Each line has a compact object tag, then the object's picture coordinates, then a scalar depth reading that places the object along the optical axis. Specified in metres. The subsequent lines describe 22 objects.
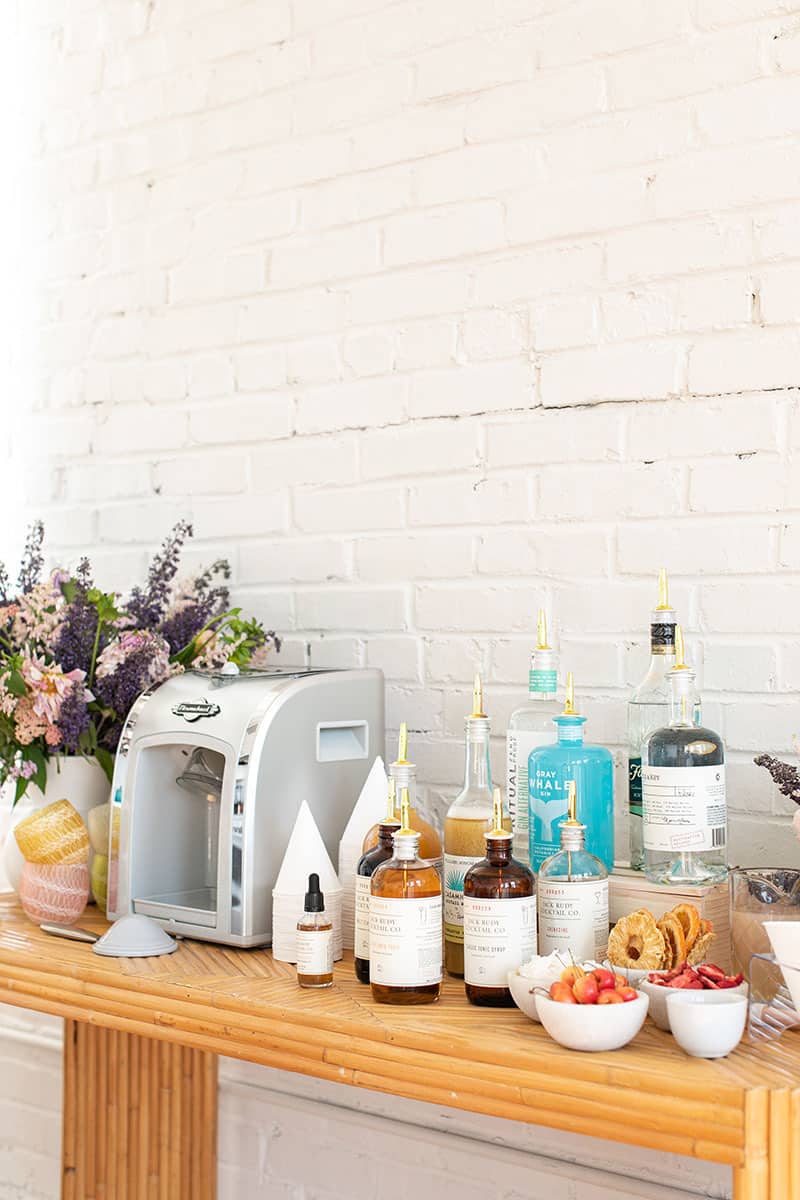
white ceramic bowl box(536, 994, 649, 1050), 1.01
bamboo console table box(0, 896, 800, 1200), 0.92
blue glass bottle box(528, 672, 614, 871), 1.29
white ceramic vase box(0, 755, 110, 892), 1.61
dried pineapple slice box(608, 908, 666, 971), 1.13
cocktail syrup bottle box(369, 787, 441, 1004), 1.16
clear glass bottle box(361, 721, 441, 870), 1.29
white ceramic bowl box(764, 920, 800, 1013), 1.04
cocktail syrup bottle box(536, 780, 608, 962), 1.18
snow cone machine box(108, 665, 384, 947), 1.39
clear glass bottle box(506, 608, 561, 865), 1.37
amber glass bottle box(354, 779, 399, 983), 1.25
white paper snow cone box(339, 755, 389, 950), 1.38
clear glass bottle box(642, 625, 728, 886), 1.20
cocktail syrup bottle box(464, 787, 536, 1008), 1.15
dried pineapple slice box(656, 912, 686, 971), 1.14
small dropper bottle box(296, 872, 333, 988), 1.23
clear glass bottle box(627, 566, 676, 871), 1.35
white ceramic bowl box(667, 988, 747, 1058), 1.00
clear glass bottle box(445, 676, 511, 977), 1.29
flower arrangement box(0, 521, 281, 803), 1.54
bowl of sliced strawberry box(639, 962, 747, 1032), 1.07
